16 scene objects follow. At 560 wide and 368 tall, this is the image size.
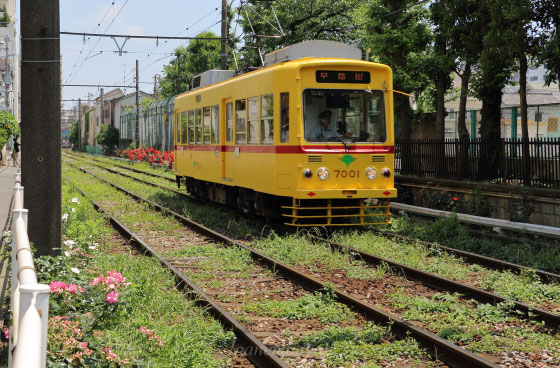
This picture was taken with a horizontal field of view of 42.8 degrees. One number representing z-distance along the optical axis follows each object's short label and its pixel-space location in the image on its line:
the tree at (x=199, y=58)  59.06
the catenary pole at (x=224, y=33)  26.83
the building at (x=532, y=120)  19.73
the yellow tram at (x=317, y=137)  12.60
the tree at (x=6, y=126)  34.62
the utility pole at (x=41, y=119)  6.93
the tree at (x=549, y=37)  13.64
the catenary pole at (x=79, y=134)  101.65
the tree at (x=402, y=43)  20.69
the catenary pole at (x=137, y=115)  50.41
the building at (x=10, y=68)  57.50
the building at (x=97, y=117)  87.62
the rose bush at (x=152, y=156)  40.00
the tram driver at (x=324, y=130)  12.76
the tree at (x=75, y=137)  116.31
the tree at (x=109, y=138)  75.69
